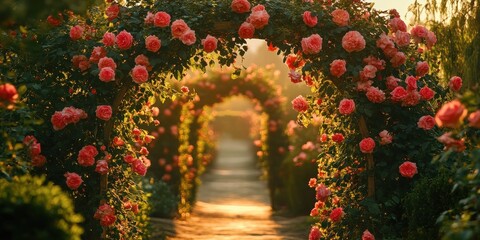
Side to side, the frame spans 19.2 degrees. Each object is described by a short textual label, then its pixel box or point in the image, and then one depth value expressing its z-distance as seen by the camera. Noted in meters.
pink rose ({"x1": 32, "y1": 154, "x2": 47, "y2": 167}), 12.53
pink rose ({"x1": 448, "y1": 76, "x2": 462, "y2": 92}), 13.21
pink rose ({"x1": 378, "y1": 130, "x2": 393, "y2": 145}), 12.99
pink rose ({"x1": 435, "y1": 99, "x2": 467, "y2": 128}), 8.31
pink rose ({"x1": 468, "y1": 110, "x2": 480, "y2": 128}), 8.20
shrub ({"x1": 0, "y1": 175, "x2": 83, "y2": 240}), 7.39
